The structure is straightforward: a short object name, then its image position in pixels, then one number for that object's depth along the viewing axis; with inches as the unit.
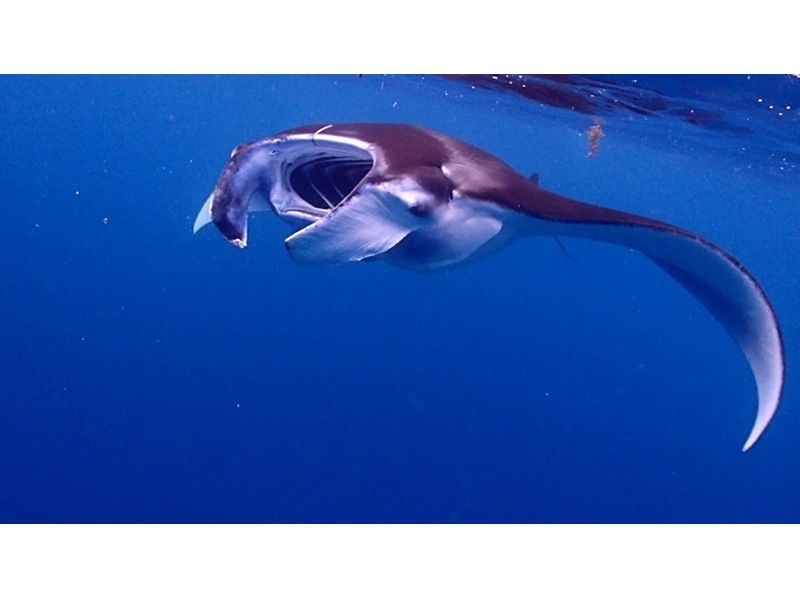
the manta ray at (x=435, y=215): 113.3
